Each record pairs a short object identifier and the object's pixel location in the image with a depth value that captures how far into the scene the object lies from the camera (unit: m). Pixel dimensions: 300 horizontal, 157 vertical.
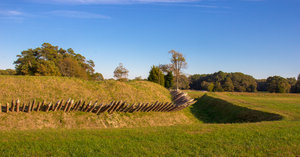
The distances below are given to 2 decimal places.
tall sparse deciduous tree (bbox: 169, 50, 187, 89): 52.66
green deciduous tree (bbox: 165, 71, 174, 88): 61.25
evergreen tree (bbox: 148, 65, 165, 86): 50.09
